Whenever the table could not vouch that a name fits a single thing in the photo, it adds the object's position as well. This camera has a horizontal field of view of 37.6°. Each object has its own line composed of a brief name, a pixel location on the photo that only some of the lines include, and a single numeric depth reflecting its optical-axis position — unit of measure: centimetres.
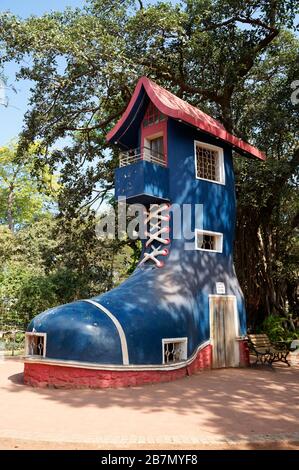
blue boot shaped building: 1100
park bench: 1495
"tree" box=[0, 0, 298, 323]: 1656
